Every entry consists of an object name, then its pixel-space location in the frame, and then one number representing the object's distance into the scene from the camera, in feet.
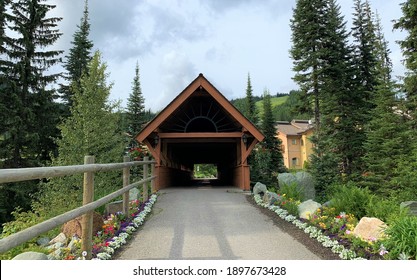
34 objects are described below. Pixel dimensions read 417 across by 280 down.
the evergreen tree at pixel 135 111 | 93.61
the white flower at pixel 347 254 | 12.84
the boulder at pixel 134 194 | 29.31
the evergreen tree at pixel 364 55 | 68.90
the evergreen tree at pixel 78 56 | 76.18
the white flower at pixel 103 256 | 12.77
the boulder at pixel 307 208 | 20.63
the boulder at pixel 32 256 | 11.10
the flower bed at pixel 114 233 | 13.05
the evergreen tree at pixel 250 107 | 108.14
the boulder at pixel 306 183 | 40.40
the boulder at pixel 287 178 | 40.40
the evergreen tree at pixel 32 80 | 51.60
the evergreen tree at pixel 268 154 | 76.82
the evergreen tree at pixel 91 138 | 42.75
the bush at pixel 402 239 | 11.84
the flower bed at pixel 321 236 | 13.03
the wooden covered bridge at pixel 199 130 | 37.40
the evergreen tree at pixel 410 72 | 43.04
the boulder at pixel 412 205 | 23.33
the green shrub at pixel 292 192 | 27.89
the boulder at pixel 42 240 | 20.08
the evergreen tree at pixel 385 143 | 47.42
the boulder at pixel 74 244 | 13.70
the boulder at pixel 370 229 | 14.05
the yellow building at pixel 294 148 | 160.66
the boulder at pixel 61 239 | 16.61
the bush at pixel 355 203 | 20.71
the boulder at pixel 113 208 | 21.99
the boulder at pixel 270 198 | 26.37
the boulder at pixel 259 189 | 32.61
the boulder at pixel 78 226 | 16.61
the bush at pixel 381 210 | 18.57
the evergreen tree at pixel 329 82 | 61.62
